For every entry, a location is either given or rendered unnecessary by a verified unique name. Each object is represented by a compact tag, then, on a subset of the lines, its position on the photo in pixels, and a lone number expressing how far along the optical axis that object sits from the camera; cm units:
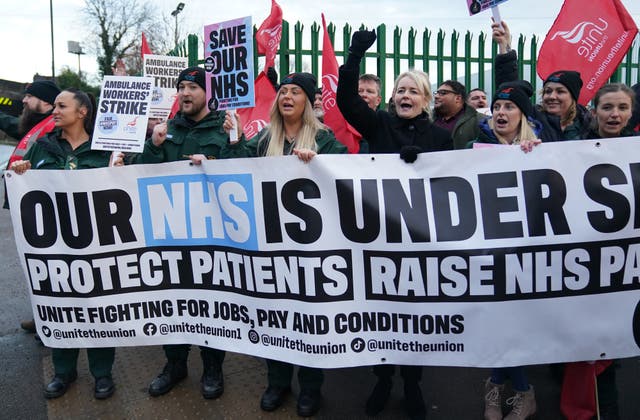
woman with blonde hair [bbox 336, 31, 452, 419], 332
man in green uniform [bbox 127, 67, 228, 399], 363
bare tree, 3425
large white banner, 294
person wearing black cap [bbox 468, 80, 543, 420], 324
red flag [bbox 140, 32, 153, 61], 684
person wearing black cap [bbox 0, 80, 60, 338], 478
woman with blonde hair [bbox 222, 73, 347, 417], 340
